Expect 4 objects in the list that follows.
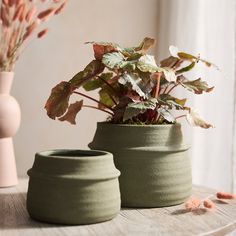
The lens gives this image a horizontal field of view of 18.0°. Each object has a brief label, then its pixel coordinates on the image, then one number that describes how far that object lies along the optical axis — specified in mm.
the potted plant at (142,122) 1375
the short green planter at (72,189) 1236
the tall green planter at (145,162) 1376
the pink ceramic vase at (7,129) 1637
